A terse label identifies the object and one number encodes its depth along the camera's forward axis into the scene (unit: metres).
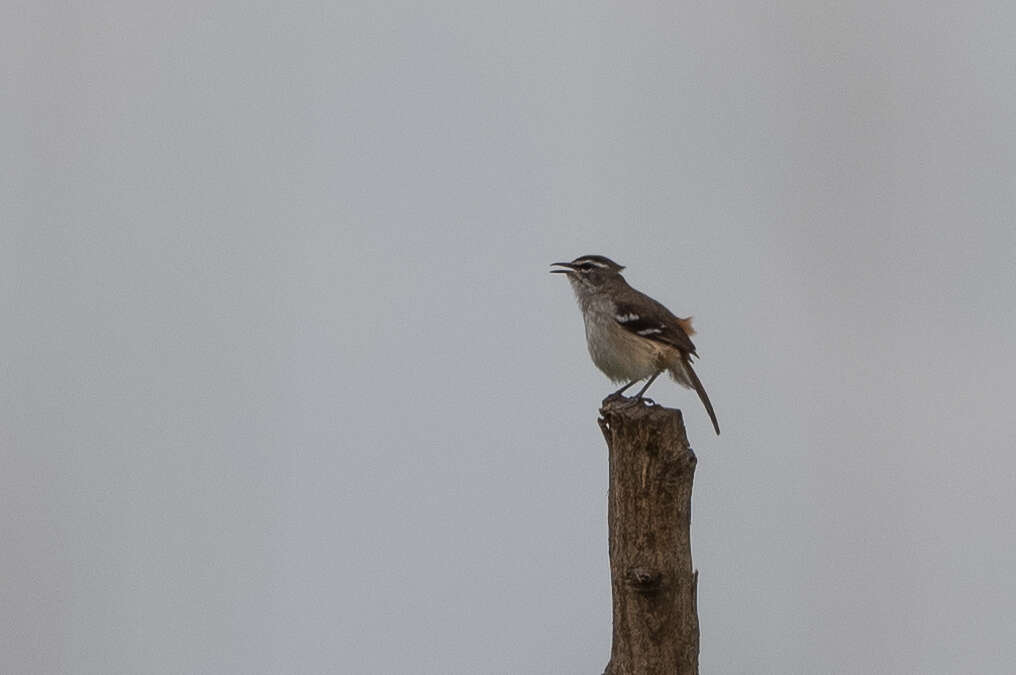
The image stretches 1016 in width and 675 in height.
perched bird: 19.89
